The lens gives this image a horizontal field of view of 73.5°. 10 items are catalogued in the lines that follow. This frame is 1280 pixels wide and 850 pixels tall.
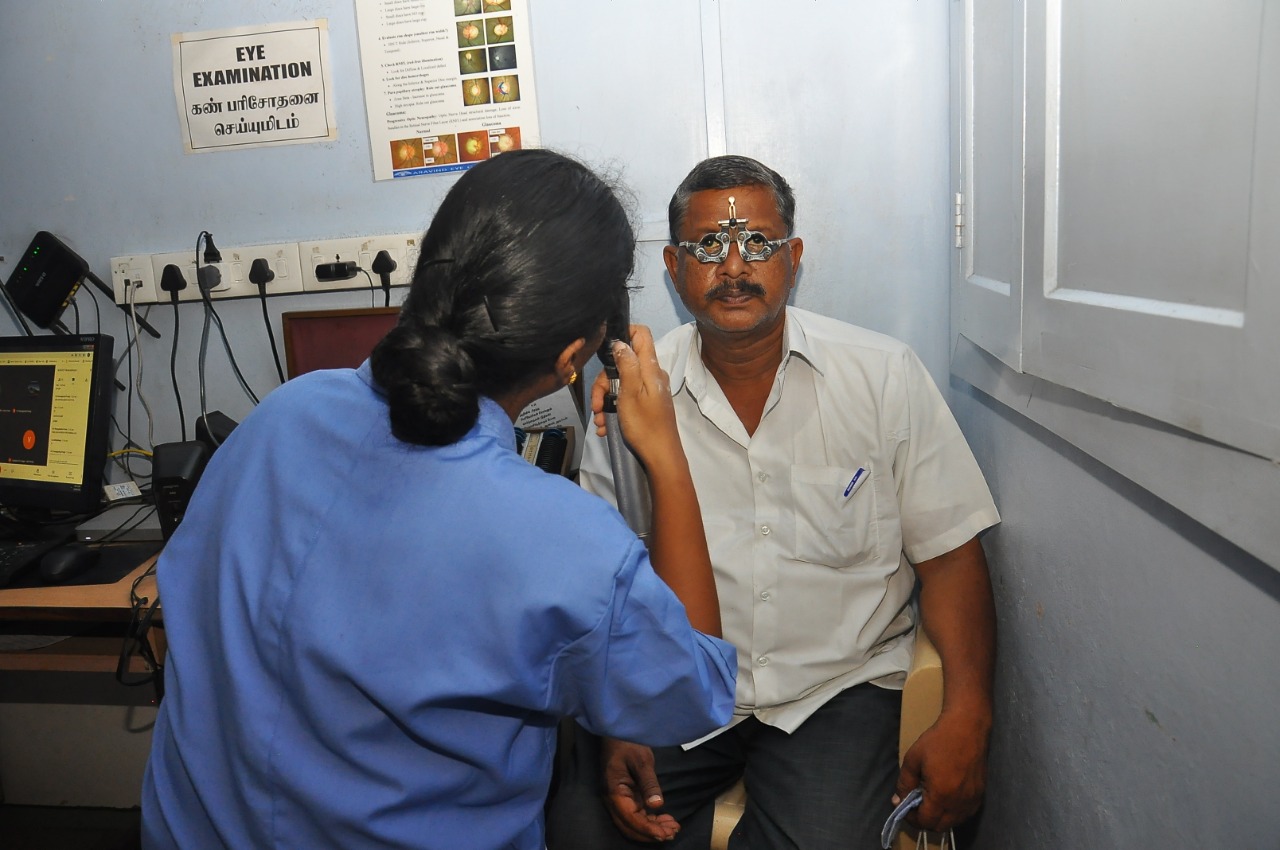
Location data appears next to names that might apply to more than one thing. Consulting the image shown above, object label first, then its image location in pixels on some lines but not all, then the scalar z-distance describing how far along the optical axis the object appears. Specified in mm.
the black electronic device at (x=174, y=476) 1828
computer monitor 1887
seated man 1338
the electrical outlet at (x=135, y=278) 2193
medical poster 2008
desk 1604
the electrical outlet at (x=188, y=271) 2162
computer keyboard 1703
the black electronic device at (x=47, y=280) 2201
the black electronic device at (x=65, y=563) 1693
